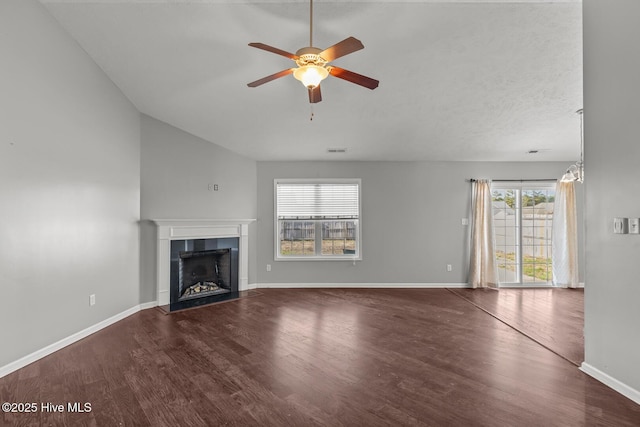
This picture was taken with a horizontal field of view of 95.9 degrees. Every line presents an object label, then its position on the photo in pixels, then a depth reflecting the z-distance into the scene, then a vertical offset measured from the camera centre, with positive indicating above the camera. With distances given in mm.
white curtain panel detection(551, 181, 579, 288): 5684 -411
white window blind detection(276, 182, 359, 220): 5859 +331
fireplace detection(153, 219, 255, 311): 4430 -779
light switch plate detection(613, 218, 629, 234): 2143 -60
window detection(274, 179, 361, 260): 5848 -12
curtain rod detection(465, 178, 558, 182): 5805 +745
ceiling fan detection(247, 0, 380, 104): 1923 +1090
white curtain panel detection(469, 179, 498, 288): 5613 -588
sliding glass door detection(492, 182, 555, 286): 5809 -284
